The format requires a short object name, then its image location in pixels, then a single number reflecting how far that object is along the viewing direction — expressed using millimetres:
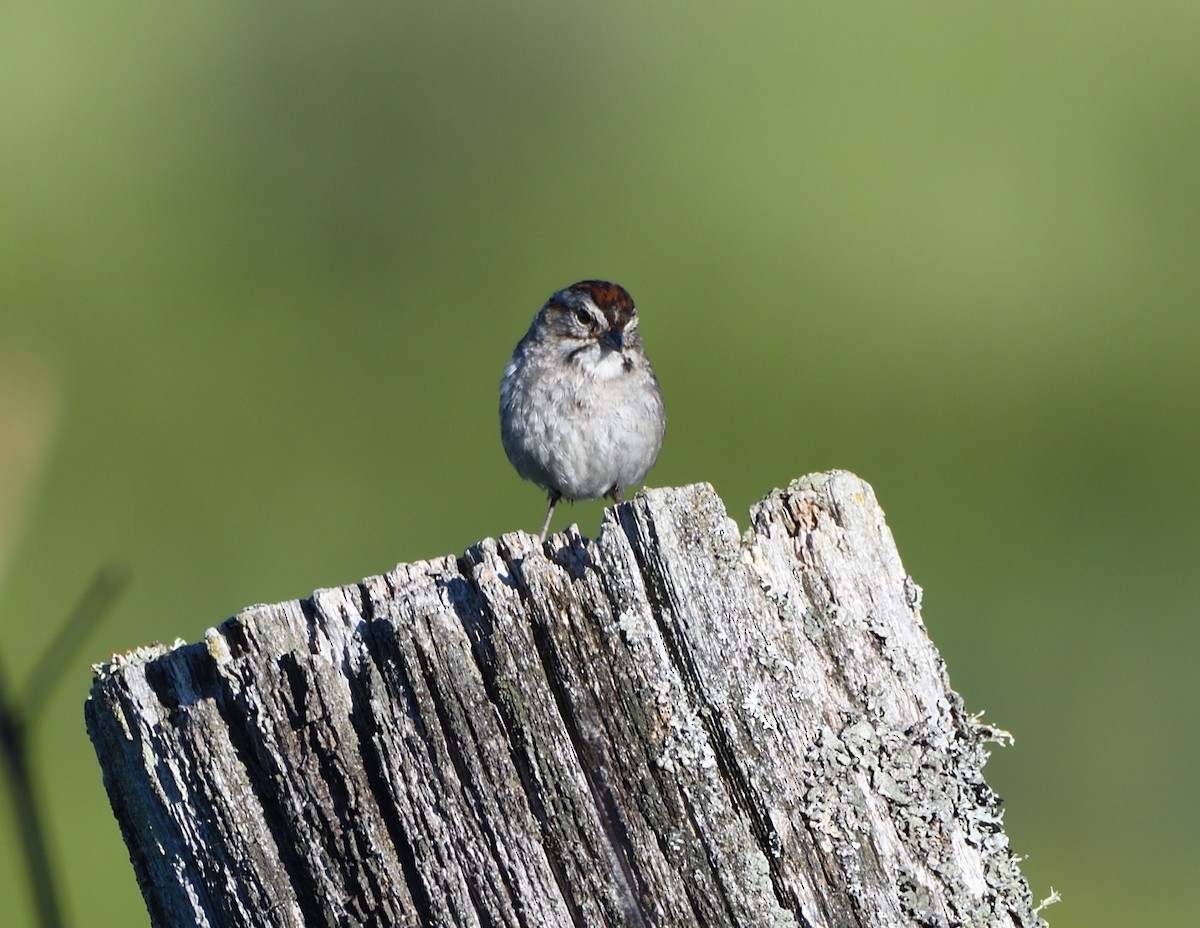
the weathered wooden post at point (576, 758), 4605
